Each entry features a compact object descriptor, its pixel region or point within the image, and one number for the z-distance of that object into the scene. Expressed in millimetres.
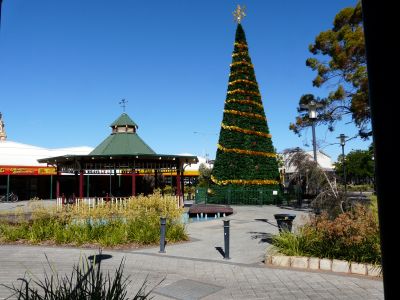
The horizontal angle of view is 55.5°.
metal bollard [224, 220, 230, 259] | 9859
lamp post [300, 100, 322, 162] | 13831
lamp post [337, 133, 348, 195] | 26055
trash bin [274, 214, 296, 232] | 10507
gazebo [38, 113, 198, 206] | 23281
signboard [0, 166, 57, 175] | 35750
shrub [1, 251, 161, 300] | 3564
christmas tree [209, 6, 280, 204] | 29562
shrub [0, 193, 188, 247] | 11914
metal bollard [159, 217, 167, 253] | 10766
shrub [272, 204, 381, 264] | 8172
